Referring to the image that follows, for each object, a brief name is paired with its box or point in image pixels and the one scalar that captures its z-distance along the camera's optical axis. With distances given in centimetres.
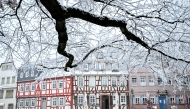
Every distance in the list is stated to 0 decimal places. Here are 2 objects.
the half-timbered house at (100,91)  2597
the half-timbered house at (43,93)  2705
